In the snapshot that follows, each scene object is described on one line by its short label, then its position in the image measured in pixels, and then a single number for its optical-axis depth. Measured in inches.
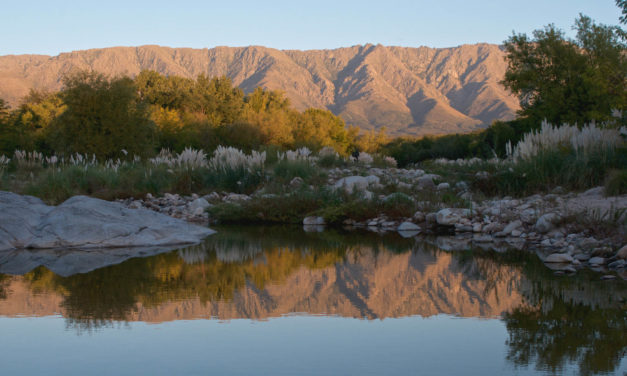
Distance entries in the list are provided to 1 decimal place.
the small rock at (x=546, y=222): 344.8
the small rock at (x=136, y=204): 525.3
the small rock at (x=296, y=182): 556.3
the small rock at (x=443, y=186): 534.0
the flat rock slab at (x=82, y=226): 327.0
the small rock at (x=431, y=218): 421.1
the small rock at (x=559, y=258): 279.6
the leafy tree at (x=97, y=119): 892.6
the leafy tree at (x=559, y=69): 756.6
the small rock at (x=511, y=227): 370.9
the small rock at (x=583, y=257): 280.9
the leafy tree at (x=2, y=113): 1035.1
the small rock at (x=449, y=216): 411.1
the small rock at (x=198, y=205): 506.6
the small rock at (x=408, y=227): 420.5
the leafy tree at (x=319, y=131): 1513.5
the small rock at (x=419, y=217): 431.8
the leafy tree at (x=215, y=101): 1913.1
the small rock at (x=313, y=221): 466.6
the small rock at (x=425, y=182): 552.2
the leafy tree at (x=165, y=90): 1984.5
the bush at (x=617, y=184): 386.9
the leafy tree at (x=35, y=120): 1397.6
